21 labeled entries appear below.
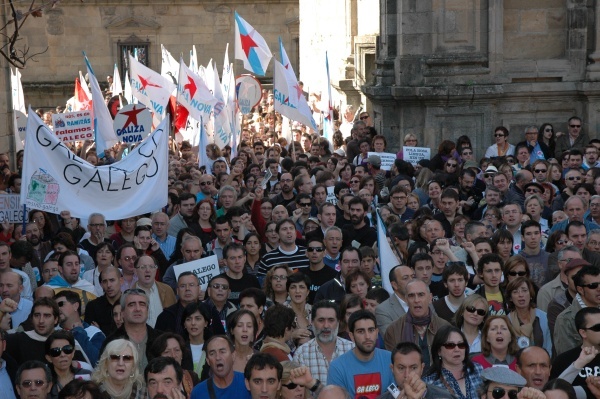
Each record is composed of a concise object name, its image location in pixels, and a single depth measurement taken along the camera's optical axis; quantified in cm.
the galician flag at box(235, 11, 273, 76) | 2303
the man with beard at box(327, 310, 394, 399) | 877
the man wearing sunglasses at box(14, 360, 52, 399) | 842
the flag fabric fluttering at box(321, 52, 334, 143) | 2234
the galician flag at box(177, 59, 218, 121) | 2188
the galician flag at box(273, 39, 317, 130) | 2019
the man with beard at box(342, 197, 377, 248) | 1375
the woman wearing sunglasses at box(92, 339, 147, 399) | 860
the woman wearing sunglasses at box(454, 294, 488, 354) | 962
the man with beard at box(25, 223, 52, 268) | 1332
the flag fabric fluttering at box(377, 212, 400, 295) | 1159
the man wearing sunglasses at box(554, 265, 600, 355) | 963
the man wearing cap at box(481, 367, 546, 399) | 768
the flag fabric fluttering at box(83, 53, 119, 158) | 1961
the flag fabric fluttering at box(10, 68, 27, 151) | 2145
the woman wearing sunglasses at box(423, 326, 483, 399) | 853
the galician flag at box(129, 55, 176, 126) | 2359
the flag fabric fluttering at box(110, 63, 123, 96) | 2973
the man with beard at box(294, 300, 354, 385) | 930
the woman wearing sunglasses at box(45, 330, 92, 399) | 891
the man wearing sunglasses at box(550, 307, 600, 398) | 855
